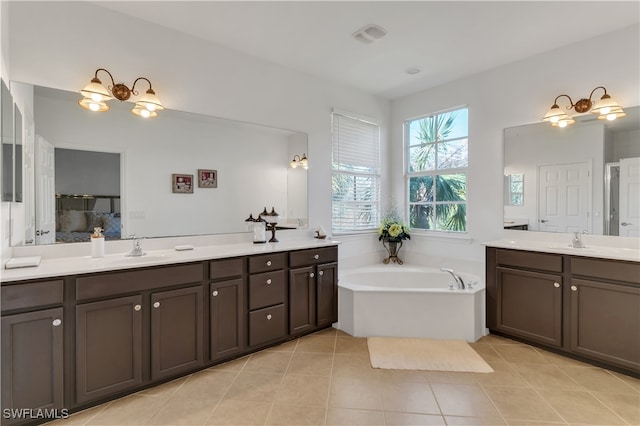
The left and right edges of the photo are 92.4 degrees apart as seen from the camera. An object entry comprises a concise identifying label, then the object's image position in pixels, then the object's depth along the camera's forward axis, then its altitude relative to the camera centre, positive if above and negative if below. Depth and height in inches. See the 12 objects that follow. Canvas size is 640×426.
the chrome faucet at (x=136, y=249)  94.3 -11.7
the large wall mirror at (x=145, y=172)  87.4 +13.4
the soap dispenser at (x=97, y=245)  90.2 -10.0
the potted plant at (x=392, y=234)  164.2 -12.5
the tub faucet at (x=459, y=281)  122.5 -28.2
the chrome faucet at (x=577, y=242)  111.4 -11.2
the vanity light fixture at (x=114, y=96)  89.7 +34.9
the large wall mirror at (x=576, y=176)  107.5 +13.4
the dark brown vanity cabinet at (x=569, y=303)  92.2 -31.2
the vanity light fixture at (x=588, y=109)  108.2 +37.3
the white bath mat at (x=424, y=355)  98.1 -49.5
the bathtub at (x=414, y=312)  118.4 -39.9
